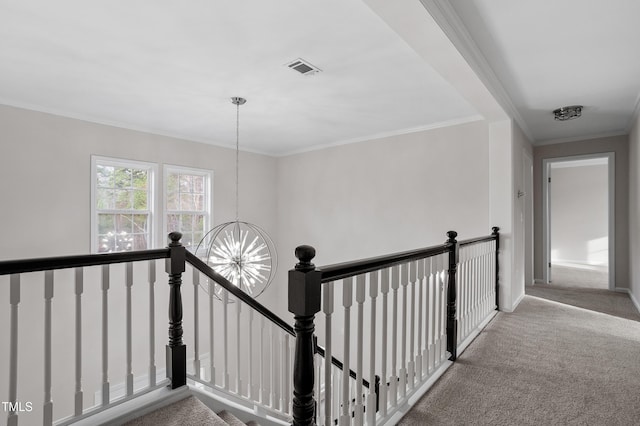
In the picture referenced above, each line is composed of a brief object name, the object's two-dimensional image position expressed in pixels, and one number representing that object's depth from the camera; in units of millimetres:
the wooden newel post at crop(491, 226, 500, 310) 3799
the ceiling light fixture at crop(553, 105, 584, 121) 3633
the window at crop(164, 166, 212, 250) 4807
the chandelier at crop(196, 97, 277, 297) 3385
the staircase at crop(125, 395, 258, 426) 1673
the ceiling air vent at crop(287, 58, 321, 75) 2635
